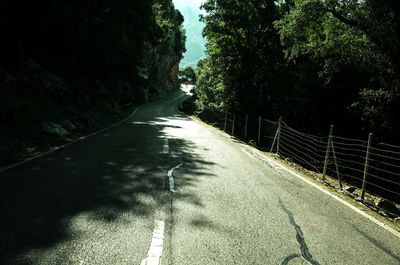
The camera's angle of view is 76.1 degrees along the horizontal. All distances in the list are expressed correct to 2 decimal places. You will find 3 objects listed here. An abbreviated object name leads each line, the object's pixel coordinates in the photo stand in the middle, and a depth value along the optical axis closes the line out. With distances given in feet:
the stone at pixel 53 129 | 32.77
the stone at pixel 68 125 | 38.21
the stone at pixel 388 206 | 16.19
